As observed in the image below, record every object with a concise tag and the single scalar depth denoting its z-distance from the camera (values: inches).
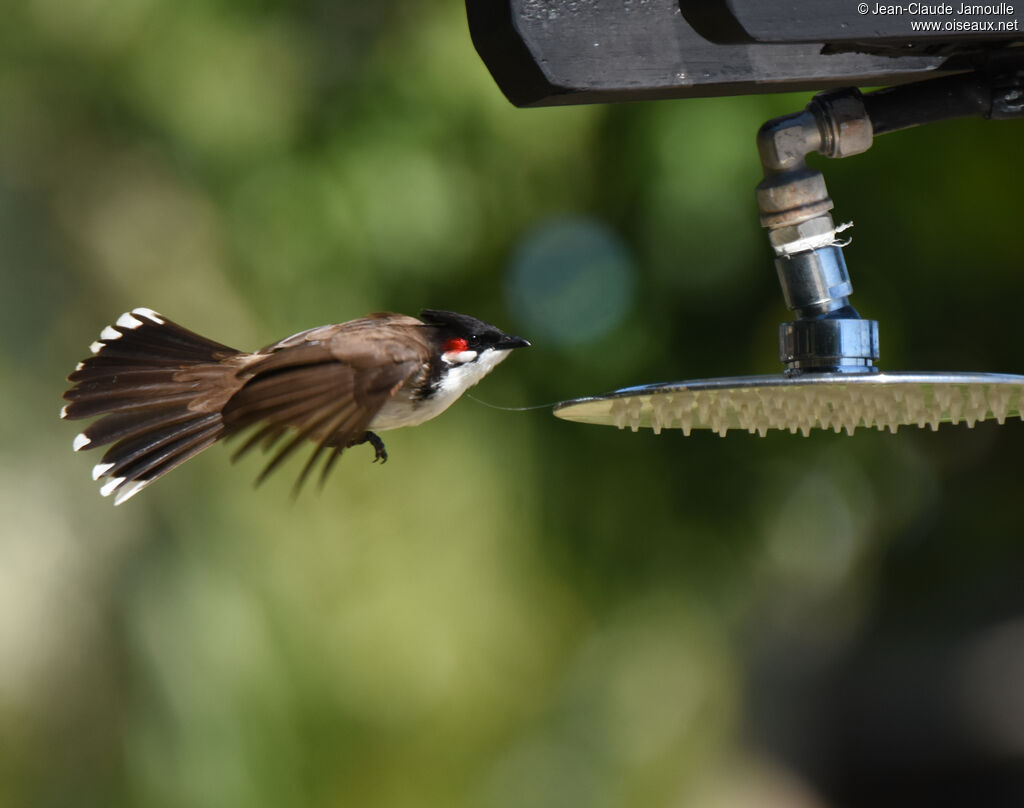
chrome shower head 206.0
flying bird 208.1
